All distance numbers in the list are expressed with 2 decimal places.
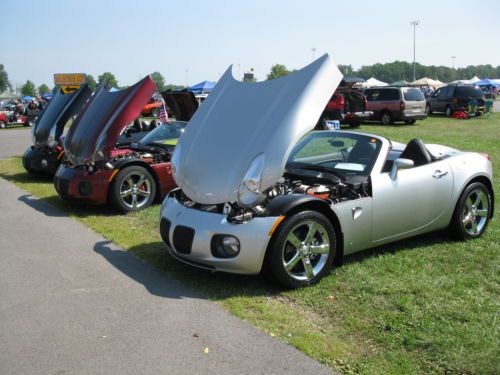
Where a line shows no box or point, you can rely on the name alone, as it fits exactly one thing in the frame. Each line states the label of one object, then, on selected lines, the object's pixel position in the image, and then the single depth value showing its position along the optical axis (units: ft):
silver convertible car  14.61
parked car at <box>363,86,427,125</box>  74.79
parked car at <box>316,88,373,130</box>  69.97
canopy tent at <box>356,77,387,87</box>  184.65
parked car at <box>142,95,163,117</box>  106.71
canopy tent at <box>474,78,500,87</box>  191.61
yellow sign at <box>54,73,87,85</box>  48.55
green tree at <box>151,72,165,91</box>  426.51
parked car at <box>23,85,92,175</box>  33.81
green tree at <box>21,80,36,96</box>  389.39
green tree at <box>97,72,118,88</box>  282.62
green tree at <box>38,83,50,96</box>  451.03
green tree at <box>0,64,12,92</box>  458.50
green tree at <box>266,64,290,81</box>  180.33
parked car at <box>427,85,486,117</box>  89.66
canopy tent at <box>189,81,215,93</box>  140.12
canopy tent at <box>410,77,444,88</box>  196.54
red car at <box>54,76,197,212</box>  24.90
